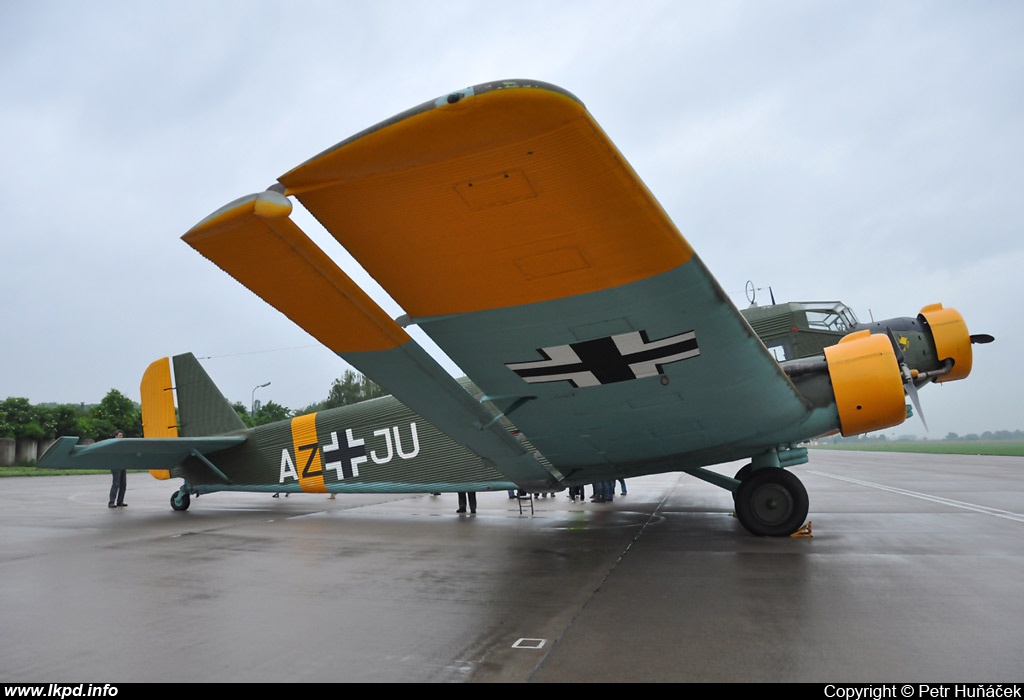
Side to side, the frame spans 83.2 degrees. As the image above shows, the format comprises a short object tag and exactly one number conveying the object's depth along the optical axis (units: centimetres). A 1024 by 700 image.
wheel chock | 638
